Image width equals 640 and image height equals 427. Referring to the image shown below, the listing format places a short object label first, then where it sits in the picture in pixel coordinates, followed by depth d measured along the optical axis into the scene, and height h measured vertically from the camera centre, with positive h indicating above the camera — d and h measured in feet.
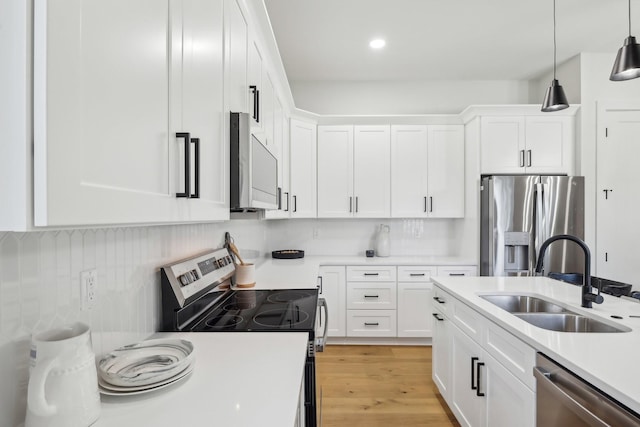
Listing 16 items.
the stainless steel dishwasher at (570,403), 3.00 -1.89
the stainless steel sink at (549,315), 4.93 -1.71
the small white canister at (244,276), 7.19 -1.40
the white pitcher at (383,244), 12.45 -1.20
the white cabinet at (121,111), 1.39 +0.57
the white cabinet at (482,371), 4.36 -2.55
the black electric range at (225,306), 4.45 -1.60
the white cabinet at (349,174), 12.21 +1.40
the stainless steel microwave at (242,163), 4.12 +0.62
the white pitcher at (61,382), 2.10 -1.14
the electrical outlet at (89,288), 3.00 -0.71
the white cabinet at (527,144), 11.05 +2.29
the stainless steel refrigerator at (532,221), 10.44 -0.27
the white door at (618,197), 11.03 +0.52
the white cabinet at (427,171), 12.07 +1.50
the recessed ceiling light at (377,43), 9.94 +5.12
